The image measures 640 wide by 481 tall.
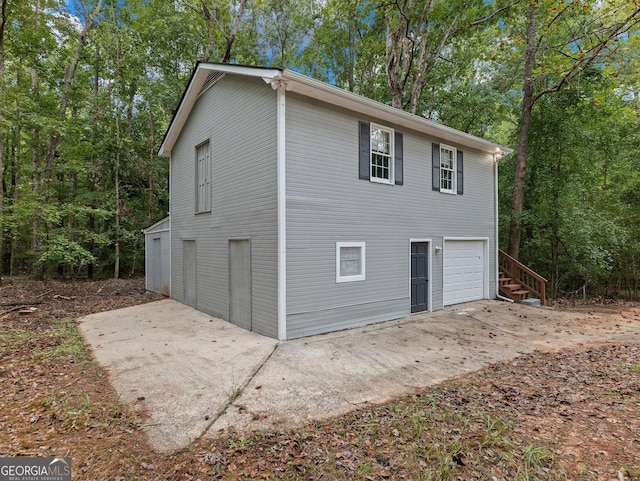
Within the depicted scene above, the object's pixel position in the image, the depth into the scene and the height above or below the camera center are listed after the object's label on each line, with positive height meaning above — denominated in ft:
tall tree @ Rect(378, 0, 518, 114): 35.60 +24.59
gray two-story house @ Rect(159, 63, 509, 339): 19.86 +2.20
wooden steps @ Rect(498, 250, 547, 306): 33.45 -5.38
